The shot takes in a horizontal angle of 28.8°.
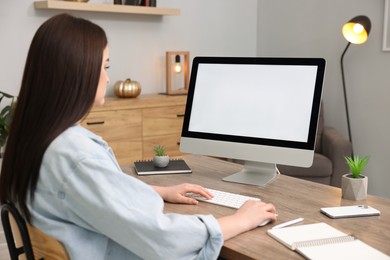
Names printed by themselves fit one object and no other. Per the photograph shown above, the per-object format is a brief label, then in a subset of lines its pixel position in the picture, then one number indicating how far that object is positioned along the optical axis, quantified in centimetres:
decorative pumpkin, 420
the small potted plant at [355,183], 225
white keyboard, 220
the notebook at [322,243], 185
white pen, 204
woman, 176
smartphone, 210
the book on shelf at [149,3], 434
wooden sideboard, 392
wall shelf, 387
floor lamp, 392
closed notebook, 257
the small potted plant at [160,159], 262
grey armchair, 394
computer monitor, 238
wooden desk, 191
